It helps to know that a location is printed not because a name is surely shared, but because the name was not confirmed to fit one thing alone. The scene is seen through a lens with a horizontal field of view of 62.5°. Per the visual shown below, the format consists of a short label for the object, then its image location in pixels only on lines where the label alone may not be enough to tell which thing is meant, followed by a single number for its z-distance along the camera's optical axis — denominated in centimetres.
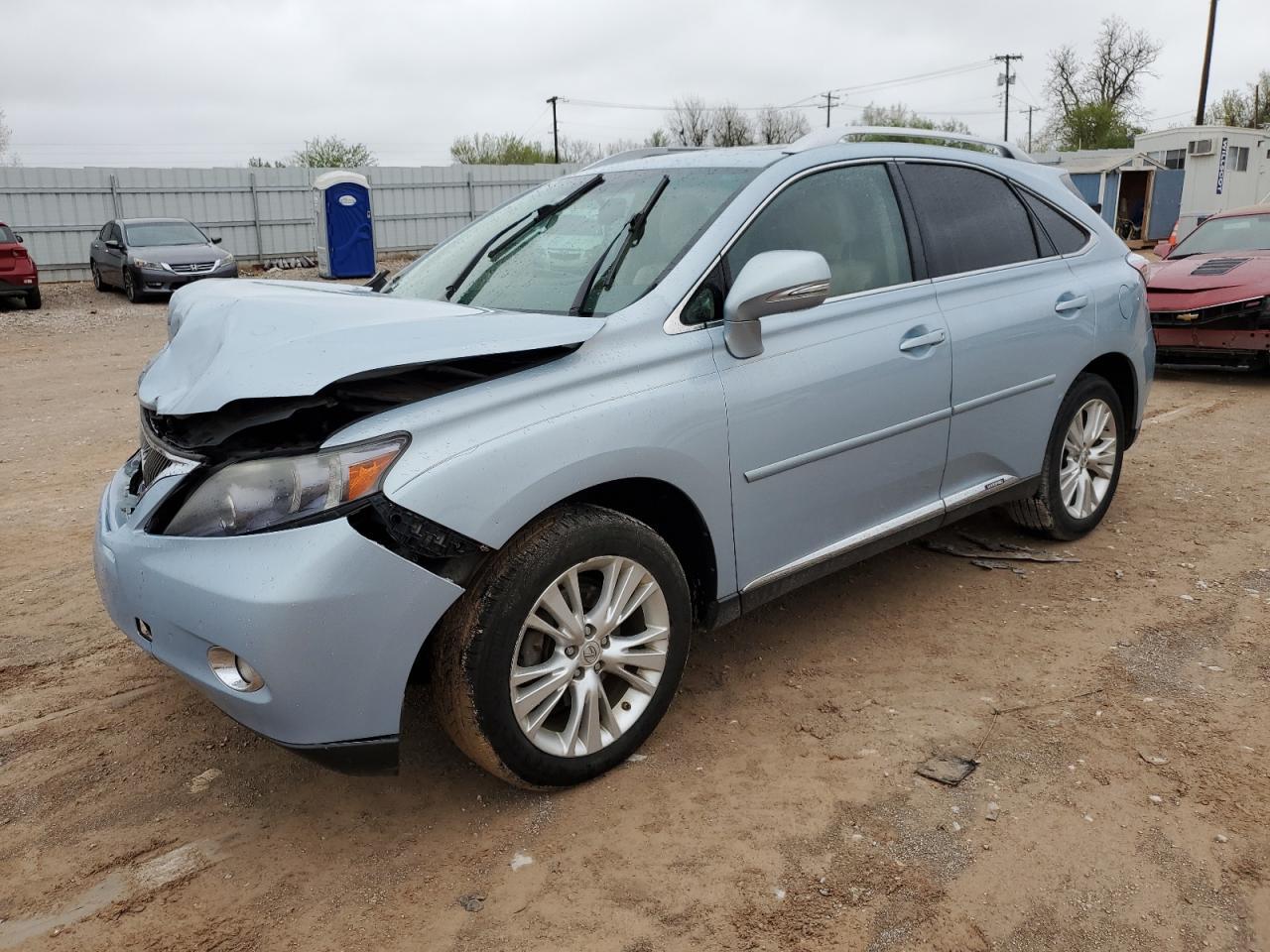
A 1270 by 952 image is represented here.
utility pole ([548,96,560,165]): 6212
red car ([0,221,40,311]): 1689
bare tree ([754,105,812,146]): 6087
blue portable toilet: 2058
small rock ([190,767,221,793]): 310
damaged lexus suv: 251
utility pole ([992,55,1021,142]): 7044
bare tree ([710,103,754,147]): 6259
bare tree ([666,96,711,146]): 6166
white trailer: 2664
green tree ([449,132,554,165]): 5769
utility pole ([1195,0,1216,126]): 3347
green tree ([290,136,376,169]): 5088
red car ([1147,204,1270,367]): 895
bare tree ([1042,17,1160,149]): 5212
